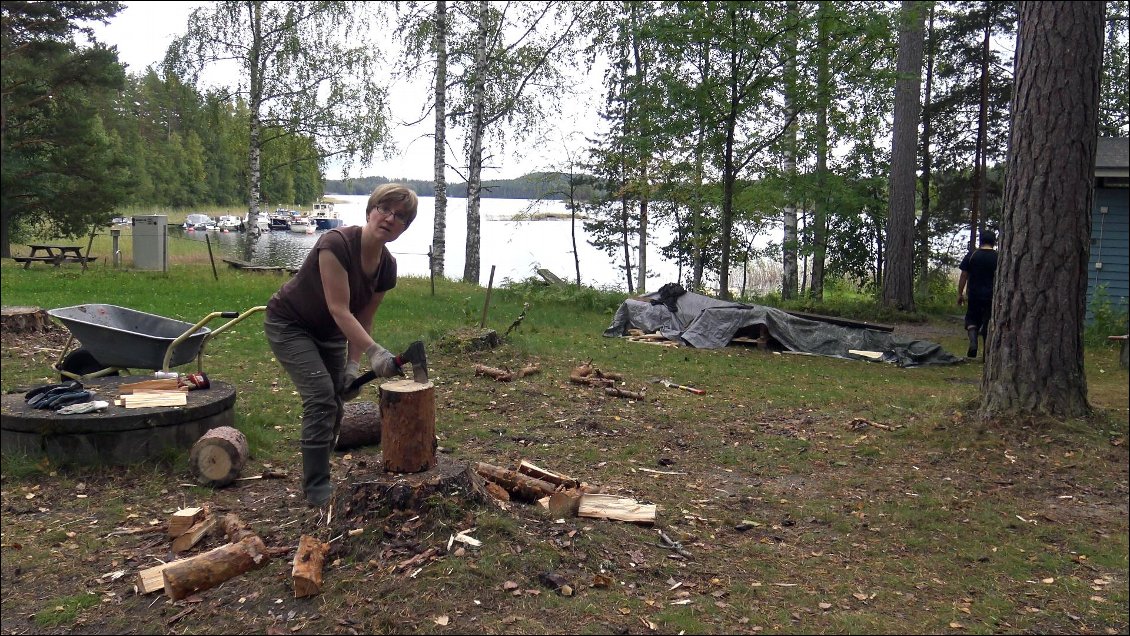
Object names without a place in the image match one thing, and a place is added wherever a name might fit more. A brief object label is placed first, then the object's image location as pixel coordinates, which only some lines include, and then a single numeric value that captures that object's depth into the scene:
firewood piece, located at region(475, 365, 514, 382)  7.77
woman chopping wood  3.65
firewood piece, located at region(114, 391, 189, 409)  4.92
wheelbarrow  5.39
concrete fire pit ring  4.66
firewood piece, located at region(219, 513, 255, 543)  3.62
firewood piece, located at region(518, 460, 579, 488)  4.37
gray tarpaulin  10.73
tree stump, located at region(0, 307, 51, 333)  8.80
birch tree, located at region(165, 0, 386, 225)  19.72
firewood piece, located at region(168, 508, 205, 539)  3.78
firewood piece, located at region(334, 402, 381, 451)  5.53
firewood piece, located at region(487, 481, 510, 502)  4.09
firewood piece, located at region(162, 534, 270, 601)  3.10
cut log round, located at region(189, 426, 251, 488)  4.60
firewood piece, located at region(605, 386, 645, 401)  7.45
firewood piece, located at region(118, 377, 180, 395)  5.15
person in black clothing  9.74
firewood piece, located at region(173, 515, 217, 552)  3.66
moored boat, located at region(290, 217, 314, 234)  36.06
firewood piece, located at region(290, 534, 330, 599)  3.01
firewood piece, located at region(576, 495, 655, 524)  3.96
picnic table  17.12
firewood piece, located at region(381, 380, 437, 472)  3.46
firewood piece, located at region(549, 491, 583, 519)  3.93
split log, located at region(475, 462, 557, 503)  4.20
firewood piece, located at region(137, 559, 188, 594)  3.19
